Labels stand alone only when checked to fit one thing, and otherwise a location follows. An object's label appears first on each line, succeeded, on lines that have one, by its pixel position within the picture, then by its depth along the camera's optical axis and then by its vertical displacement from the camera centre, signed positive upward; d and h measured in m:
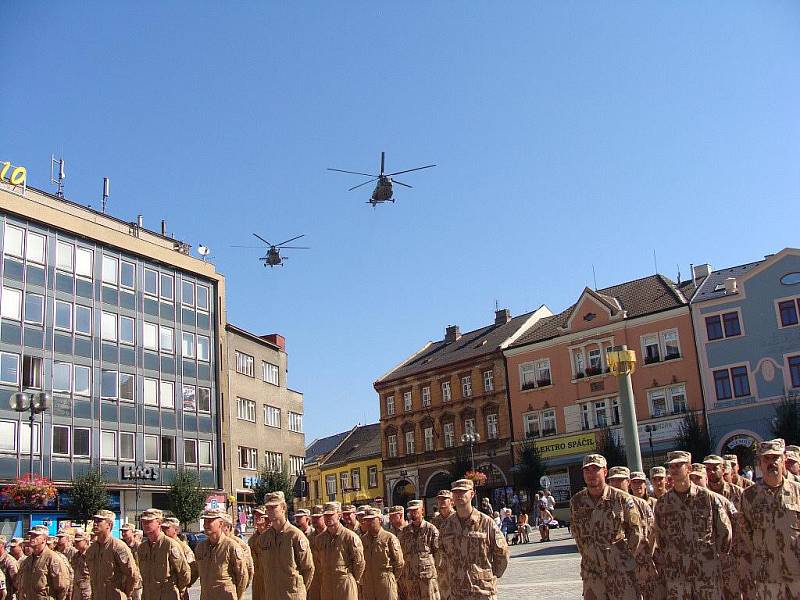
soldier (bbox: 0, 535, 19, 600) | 16.42 -0.83
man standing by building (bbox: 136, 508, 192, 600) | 11.86 -0.67
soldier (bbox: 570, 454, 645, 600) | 8.88 -0.50
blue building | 46.53 +6.56
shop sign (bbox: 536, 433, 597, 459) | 52.75 +2.48
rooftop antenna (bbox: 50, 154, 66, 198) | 49.72 +18.40
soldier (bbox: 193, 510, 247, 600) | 11.09 -0.67
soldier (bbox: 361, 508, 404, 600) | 13.21 -0.94
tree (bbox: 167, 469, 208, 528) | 48.41 +0.72
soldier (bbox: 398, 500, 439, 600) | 13.11 -0.85
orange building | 50.09 +6.38
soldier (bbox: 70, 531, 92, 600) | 14.27 -0.96
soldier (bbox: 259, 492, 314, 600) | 11.49 -0.67
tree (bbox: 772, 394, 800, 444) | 43.31 +2.50
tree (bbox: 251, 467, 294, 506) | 55.31 +1.32
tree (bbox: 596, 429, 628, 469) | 49.62 +2.03
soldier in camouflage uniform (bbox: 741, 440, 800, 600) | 8.80 -0.54
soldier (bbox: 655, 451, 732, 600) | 8.80 -0.56
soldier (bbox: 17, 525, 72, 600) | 13.99 -0.82
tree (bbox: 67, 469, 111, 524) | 42.66 +0.92
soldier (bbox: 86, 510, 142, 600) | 12.28 -0.71
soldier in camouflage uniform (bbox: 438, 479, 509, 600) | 10.02 -0.64
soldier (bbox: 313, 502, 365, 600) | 12.74 -0.86
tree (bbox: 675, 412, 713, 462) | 46.84 +2.03
